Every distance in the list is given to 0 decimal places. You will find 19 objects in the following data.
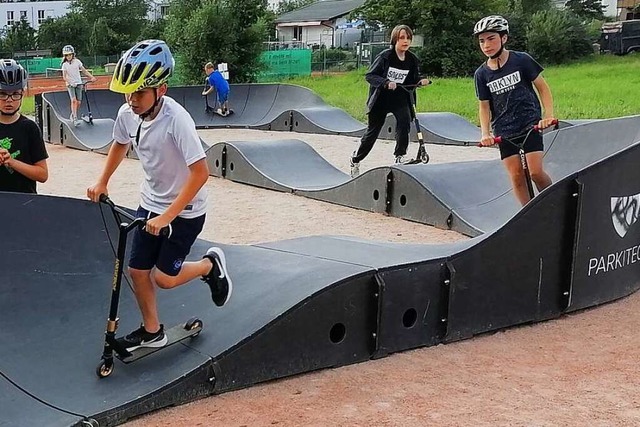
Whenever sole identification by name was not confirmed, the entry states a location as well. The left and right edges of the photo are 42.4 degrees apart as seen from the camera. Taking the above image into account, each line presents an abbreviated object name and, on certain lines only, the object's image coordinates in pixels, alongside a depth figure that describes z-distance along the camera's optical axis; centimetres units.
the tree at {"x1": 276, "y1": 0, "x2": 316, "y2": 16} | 10256
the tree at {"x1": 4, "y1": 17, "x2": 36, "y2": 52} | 6781
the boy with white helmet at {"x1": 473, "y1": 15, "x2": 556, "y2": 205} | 622
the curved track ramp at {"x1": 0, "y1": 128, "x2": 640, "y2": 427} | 387
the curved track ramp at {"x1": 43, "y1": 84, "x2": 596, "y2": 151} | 1658
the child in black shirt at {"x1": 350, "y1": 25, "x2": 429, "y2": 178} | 954
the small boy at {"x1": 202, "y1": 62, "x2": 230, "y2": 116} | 2098
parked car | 4062
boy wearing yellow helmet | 370
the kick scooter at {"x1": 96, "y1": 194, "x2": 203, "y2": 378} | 376
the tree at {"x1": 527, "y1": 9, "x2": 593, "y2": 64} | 3962
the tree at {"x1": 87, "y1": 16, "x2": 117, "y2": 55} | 6356
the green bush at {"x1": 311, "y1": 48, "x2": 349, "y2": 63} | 4438
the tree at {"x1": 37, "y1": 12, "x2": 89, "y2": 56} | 6875
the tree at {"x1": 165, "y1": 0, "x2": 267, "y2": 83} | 3138
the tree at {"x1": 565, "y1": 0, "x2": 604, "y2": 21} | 6350
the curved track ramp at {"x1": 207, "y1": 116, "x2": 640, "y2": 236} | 795
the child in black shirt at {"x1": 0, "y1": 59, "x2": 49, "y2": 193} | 472
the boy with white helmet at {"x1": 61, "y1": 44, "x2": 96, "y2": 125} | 1748
